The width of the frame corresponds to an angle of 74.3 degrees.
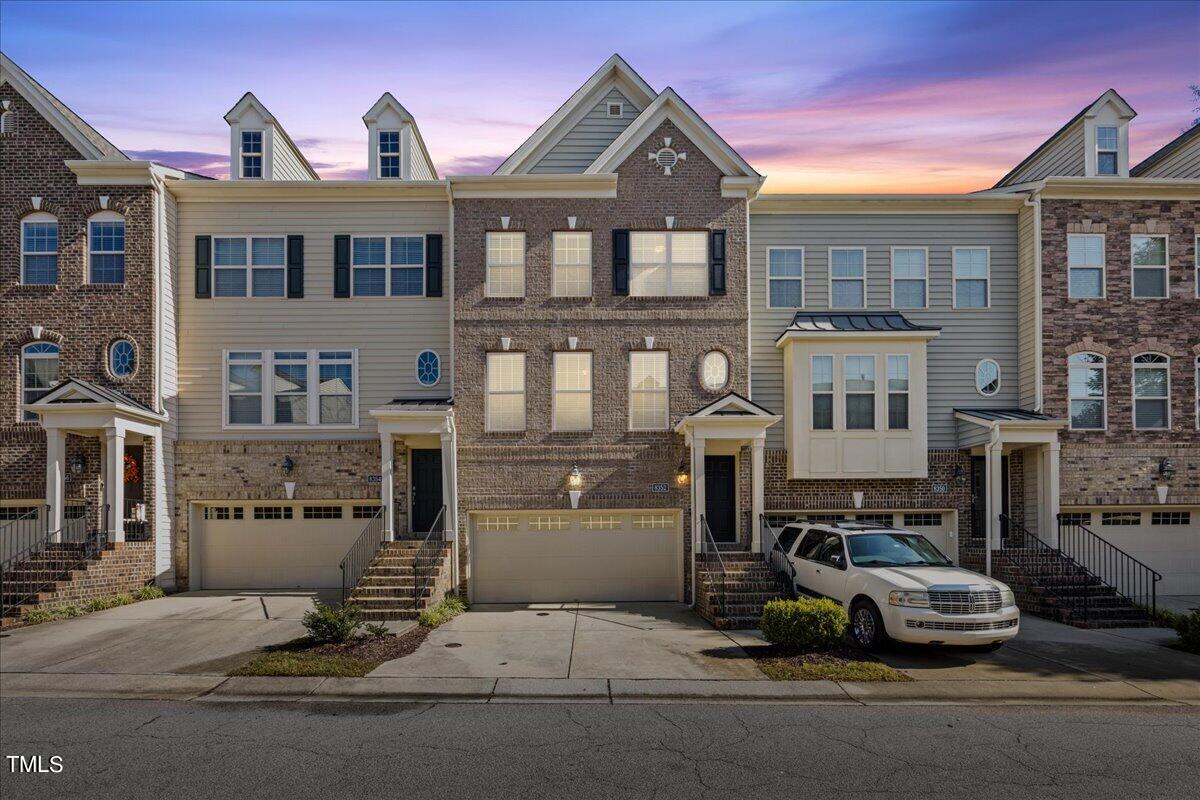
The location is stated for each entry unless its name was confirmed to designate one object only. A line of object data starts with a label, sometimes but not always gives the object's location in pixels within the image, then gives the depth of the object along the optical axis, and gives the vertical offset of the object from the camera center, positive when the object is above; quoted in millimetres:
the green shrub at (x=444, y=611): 14459 -3771
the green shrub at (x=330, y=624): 12352 -3221
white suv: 11406 -2667
